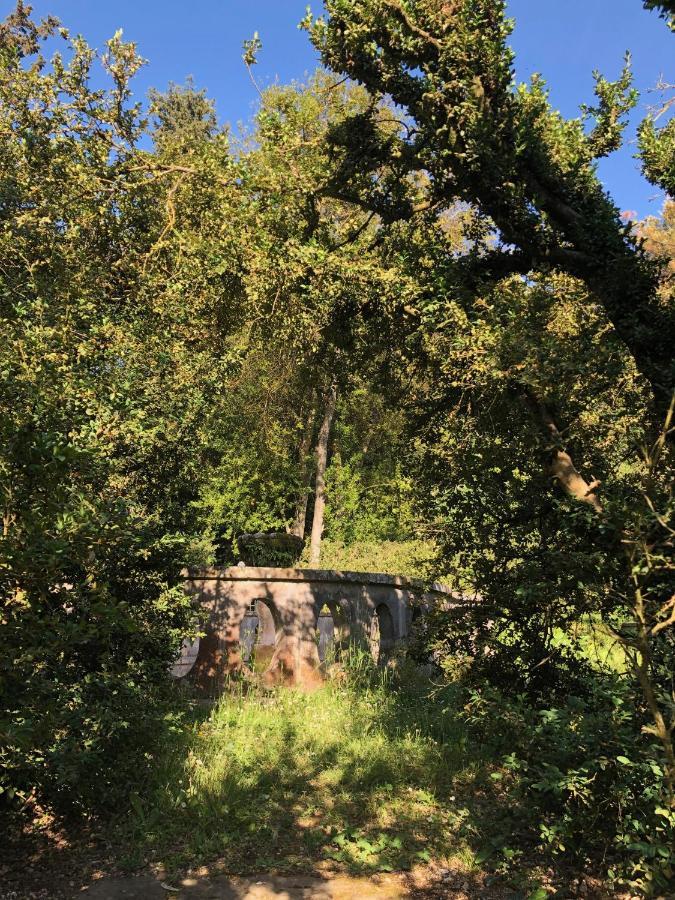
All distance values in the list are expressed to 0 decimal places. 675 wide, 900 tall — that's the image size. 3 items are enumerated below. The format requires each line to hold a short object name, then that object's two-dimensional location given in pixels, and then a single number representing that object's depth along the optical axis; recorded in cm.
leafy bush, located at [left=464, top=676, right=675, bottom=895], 373
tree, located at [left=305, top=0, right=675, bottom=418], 624
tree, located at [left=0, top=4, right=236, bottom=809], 394
